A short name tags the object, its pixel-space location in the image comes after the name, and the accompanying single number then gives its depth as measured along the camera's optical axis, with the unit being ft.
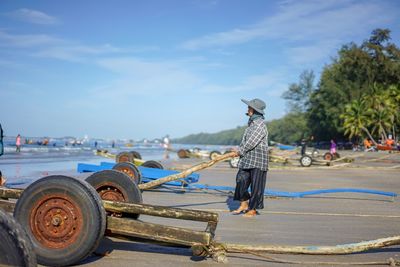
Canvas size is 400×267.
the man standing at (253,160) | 22.98
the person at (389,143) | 168.33
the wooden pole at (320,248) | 13.06
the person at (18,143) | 128.57
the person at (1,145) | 30.53
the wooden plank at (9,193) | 13.76
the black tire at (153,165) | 43.01
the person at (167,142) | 161.80
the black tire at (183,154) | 115.85
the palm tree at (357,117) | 202.28
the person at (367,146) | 174.32
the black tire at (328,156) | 86.57
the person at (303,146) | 89.88
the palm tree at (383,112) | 197.06
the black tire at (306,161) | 76.25
